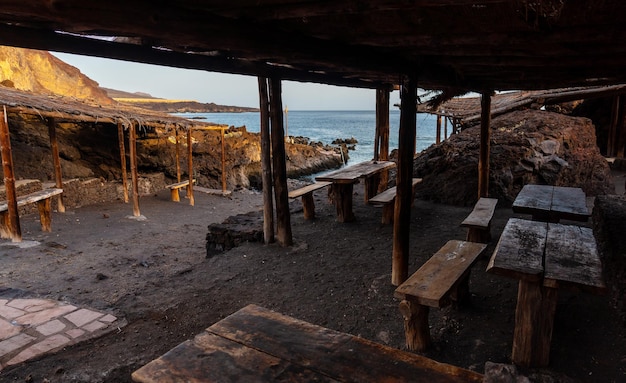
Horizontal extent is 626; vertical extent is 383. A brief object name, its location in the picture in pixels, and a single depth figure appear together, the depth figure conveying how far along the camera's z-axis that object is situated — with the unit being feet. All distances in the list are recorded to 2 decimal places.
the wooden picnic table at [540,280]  8.29
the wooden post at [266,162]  17.83
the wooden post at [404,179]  13.67
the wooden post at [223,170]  46.98
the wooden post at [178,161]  43.88
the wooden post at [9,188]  24.35
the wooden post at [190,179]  41.58
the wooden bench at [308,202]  23.68
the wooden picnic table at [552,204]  14.30
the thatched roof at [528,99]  34.58
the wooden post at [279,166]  17.60
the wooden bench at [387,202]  20.93
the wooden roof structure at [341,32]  7.01
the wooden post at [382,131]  28.17
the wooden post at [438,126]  58.17
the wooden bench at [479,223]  14.65
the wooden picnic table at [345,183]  21.91
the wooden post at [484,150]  24.35
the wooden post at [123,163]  35.51
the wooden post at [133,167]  34.27
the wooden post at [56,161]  32.83
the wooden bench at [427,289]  9.21
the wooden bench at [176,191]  41.37
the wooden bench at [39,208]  25.02
